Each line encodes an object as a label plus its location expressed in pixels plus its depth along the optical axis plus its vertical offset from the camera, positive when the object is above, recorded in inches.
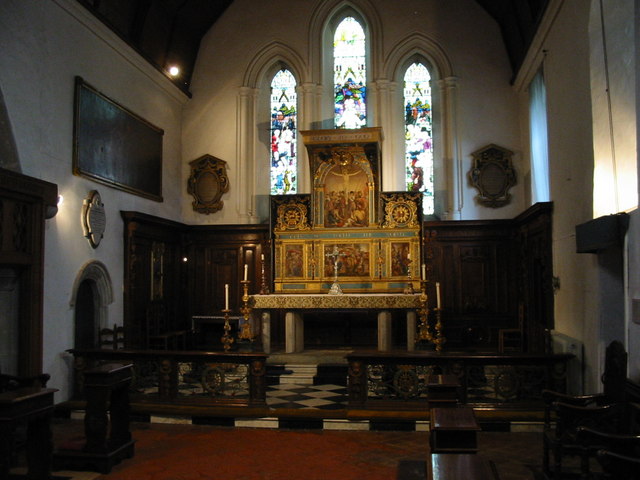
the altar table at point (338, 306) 430.3 -13.8
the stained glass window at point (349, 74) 570.9 +199.3
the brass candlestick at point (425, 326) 417.4 -28.6
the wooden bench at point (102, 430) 234.4 -55.5
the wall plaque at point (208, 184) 564.4 +96.1
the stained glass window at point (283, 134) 575.2 +145.2
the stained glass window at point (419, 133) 555.2 +139.8
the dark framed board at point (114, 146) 388.5 +102.7
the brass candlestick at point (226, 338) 412.5 -34.1
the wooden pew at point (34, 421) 192.5 -43.3
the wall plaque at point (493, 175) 527.5 +94.3
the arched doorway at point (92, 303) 395.5 -9.3
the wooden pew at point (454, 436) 165.2 -41.1
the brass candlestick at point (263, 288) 474.6 -1.1
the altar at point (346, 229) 499.2 +47.7
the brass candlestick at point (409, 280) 475.6 +4.3
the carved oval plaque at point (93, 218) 386.6 +45.6
